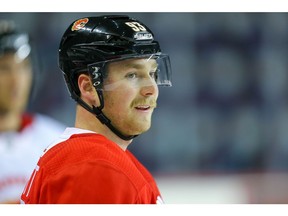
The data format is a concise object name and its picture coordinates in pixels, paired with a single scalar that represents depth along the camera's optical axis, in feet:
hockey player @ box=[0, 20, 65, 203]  29.84
